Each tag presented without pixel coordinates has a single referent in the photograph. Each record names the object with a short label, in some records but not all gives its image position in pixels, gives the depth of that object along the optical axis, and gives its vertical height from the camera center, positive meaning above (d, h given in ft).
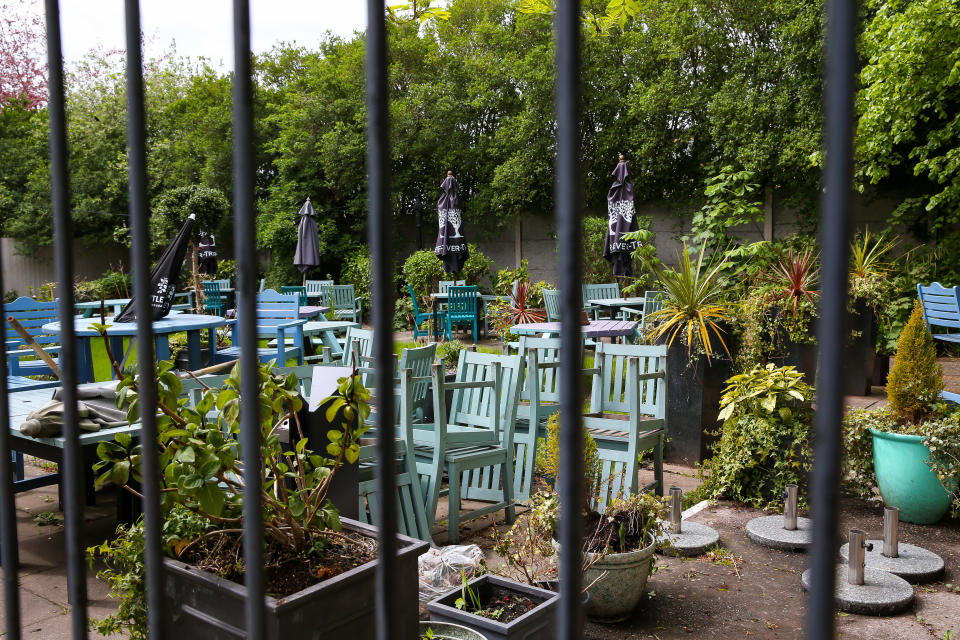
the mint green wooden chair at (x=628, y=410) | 12.34 -2.35
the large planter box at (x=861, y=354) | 21.95 -2.28
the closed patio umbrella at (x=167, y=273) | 19.30 +0.24
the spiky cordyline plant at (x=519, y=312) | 29.76 -1.32
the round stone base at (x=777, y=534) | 11.03 -3.91
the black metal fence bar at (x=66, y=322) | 2.55 -0.14
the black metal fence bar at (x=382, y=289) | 1.81 -0.02
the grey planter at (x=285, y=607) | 5.28 -2.42
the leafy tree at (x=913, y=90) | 23.39 +6.32
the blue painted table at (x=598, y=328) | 21.27 -1.46
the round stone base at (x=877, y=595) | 8.97 -3.91
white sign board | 9.75 -1.32
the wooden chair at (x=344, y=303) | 37.78 -1.13
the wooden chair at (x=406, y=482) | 10.75 -2.93
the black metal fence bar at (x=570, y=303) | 1.65 -0.05
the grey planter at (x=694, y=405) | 15.60 -2.68
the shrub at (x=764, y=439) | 12.79 -2.79
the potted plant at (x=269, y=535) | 5.41 -2.06
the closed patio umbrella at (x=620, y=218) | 28.81 +2.35
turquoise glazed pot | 11.73 -3.24
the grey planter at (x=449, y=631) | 6.83 -3.26
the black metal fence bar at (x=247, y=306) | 2.00 -0.07
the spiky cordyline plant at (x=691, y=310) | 15.76 -0.70
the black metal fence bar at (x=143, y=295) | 2.27 -0.04
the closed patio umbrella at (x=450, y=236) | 35.24 +2.06
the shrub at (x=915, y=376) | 12.07 -1.63
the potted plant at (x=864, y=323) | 21.88 -1.36
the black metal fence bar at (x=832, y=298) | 1.35 -0.04
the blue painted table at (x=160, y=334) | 18.15 -1.31
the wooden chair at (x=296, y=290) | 37.91 -0.49
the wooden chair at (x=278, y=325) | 22.59 -1.35
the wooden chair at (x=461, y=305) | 33.63 -1.15
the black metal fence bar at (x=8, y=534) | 2.79 -0.97
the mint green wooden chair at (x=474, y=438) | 11.54 -2.62
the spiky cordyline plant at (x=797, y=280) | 17.21 -0.07
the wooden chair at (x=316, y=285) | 41.34 -0.23
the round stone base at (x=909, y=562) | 9.89 -3.92
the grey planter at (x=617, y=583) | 8.64 -3.56
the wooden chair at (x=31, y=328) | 20.98 -1.35
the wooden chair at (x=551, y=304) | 27.48 -0.92
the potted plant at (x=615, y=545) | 8.64 -3.18
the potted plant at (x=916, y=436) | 11.39 -2.51
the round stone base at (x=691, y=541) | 10.93 -3.91
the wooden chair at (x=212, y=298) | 37.25 -0.82
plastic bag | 9.07 -3.61
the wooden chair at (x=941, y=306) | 20.67 -0.84
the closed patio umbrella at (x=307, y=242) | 36.50 +1.94
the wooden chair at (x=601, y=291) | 31.37 -0.52
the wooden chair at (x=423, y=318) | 35.08 -1.90
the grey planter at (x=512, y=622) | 6.79 -3.18
